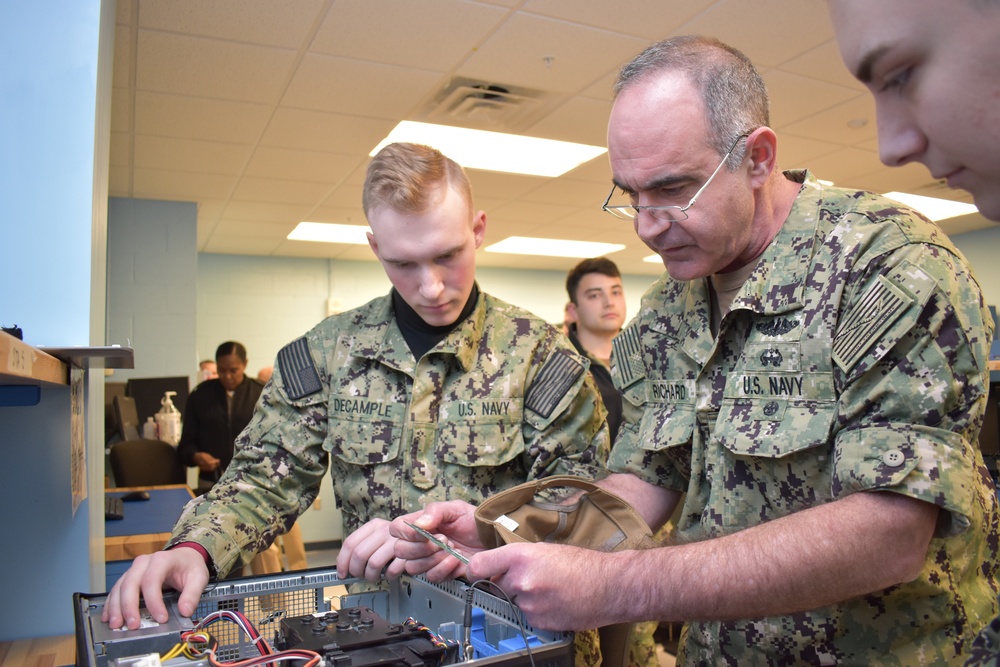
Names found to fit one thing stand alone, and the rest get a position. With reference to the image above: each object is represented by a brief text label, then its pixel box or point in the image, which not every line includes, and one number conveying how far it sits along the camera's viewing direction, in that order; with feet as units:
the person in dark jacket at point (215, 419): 16.40
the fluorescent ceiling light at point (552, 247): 24.86
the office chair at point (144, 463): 13.14
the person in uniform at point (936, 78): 1.61
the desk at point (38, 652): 3.63
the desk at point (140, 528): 6.77
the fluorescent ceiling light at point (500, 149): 14.60
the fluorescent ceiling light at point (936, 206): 20.89
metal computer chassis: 2.21
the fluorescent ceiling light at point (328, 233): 22.24
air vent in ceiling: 12.50
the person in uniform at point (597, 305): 11.12
